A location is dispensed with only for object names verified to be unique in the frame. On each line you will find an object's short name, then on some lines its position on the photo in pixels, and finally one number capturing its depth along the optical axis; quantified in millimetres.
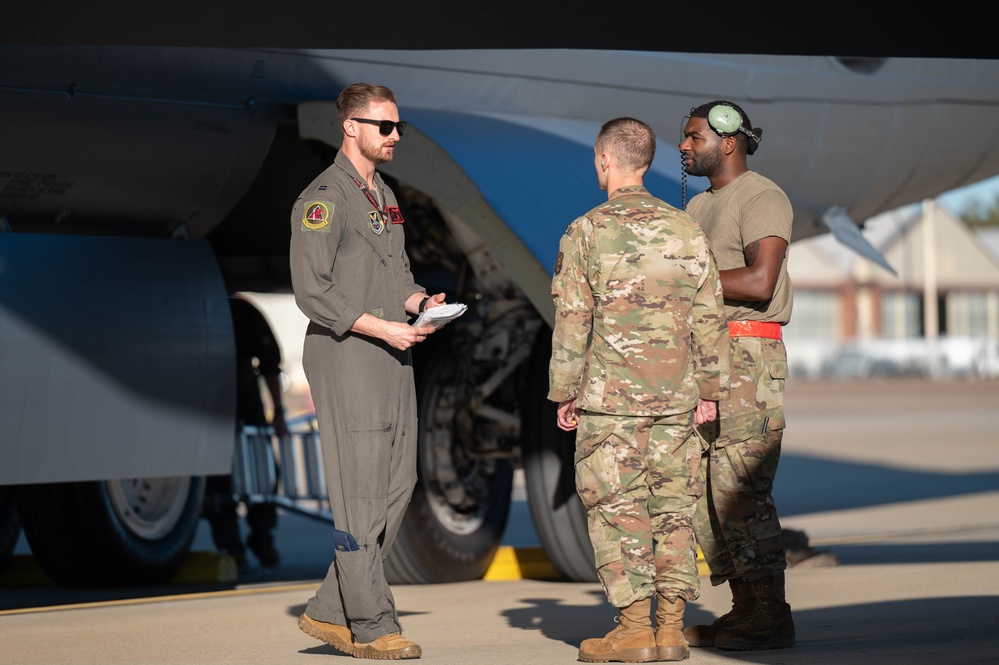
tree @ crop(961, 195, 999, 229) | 188375
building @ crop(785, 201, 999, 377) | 120000
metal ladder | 20656
